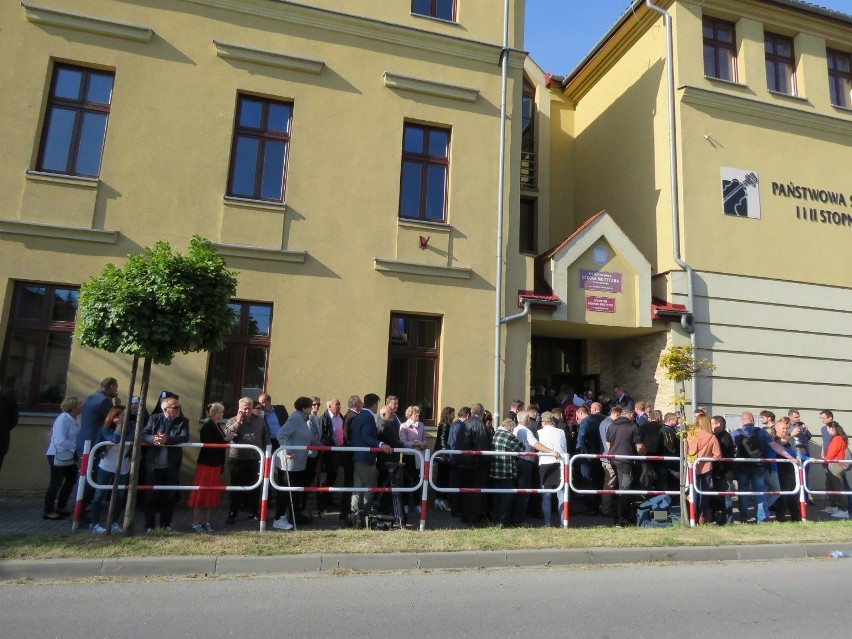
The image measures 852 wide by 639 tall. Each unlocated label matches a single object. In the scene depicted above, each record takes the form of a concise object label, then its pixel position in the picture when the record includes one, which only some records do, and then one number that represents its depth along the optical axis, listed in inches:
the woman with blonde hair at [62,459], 330.3
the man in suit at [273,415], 362.0
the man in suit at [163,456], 301.0
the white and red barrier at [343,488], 308.3
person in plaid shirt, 352.5
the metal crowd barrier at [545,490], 339.6
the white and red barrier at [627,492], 344.1
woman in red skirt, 303.7
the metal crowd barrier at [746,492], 367.6
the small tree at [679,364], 361.7
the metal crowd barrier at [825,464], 394.7
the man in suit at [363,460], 335.3
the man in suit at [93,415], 327.6
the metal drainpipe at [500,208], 480.7
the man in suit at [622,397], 512.7
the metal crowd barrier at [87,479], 288.8
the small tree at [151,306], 280.1
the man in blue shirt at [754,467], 398.0
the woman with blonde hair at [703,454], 378.3
